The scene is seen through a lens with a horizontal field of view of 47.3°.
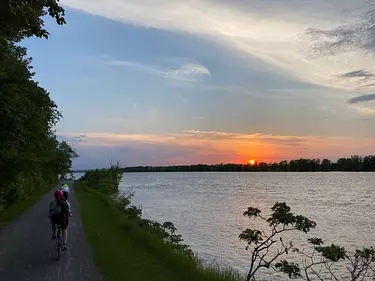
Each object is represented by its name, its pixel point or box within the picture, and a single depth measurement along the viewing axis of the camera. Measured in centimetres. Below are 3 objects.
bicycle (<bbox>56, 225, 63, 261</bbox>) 1151
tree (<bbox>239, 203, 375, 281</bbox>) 773
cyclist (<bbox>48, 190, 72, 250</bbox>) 1161
